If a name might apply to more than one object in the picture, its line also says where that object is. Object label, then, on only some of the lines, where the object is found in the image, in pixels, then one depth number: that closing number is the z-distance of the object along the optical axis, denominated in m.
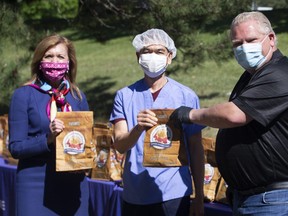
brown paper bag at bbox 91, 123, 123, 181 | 4.29
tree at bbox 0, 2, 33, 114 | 7.18
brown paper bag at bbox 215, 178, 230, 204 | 3.64
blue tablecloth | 3.55
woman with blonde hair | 3.13
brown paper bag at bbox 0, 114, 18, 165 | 5.06
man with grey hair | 2.38
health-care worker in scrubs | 2.94
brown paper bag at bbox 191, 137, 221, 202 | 3.68
